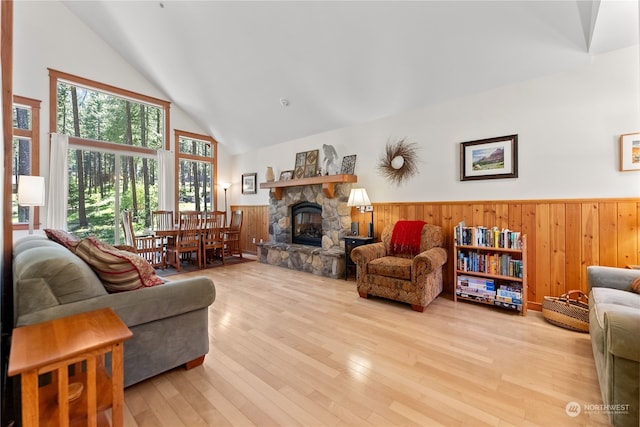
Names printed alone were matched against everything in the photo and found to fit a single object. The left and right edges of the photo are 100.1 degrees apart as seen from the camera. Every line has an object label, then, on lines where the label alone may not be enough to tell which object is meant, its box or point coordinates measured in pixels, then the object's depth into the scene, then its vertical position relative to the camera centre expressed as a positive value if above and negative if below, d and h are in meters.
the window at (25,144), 4.21 +1.13
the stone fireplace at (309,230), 4.43 -0.31
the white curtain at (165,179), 5.80 +0.76
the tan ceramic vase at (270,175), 5.72 +0.83
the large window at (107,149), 4.79 +1.28
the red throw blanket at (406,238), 3.34 -0.31
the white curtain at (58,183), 4.43 +0.54
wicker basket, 2.33 -0.88
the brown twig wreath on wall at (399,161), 3.81 +0.78
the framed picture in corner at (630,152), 2.39 +0.56
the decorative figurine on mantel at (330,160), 4.73 +0.96
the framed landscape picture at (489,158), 3.02 +0.66
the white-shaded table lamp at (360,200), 4.03 +0.21
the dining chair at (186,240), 4.65 -0.46
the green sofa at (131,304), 1.33 -0.50
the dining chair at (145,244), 4.38 -0.53
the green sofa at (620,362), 1.24 -0.73
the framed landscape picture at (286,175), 5.46 +0.80
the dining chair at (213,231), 4.98 -0.33
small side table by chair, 4.01 -0.47
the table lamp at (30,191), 3.03 +0.27
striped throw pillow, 1.62 -0.32
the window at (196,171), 6.23 +1.04
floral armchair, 2.79 -0.56
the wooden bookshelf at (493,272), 2.74 -0.64
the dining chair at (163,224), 4.85 -0.19
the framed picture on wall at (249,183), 6.43 +0.75
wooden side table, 0.93 -0.54
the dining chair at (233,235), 5.64 -0.45
